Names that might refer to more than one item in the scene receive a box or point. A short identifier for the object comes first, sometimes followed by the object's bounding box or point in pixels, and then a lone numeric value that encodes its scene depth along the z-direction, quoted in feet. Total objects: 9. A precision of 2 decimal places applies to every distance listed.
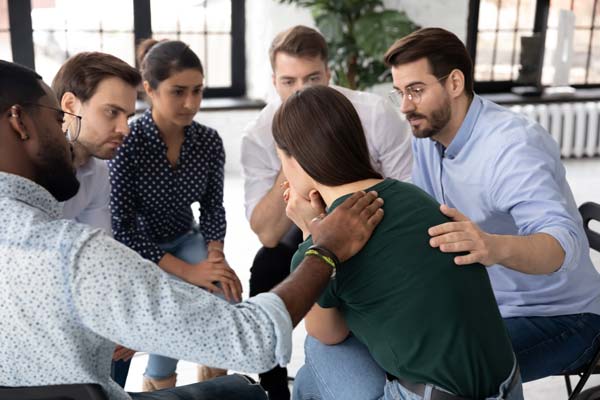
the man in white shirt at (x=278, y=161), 9.04
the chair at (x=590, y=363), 6.84
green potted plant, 19.57
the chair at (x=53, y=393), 4.18
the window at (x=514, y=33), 23.93
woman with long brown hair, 4.92
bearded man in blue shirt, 5.95
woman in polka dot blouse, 8.95
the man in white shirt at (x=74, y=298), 3.96
